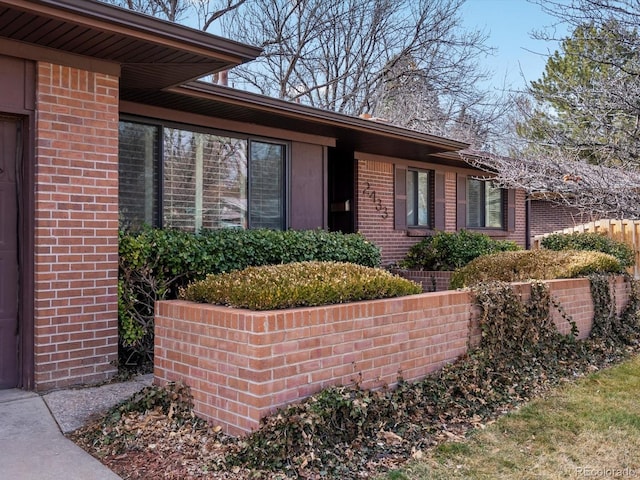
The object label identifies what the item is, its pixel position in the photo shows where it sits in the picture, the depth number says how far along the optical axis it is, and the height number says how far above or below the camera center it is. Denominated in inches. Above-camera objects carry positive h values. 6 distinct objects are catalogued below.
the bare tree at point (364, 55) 781.3 +274.7
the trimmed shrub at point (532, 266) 296.4 -12.2
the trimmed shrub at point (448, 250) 433.4 -4.7
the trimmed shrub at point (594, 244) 457.7 +0.1
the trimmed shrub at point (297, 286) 160.4 -13.0
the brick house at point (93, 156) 198.1 +38.5
